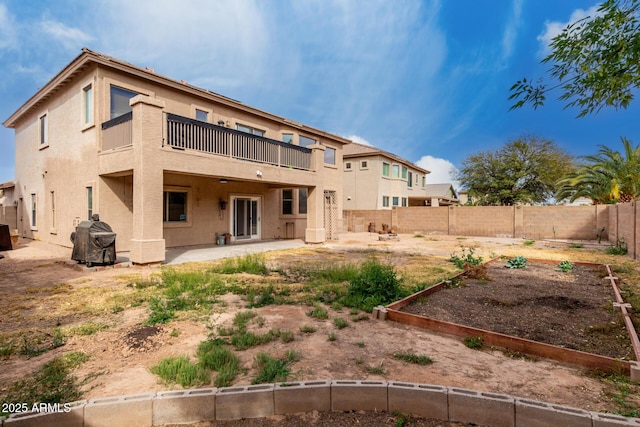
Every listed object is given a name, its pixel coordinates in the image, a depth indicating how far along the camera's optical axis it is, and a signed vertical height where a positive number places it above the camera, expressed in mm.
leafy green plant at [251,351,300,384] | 3125 -1544
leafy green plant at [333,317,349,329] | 4759 -1576
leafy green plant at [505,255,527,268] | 9703 -1425
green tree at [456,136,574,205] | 30922 +4108
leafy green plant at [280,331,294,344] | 4187 -1565
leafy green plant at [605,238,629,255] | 13141 -1411
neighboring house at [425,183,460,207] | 40050 +3115
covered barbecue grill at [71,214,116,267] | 9570 -847
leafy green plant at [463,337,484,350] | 4105 -1602
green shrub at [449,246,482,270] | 9745 -1433
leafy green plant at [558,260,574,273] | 9438 -1499
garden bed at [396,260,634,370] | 4258 -1581
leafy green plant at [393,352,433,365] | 3597 -1590
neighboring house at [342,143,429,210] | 28781 +3267
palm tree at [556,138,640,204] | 18750 +2253
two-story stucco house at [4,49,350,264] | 10227 +1932
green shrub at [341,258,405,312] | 5863 -1400
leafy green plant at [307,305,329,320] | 5187 -1574
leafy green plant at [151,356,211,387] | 3139 -1558
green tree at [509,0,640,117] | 4059 +2098
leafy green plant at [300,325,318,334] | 4539 -1586
